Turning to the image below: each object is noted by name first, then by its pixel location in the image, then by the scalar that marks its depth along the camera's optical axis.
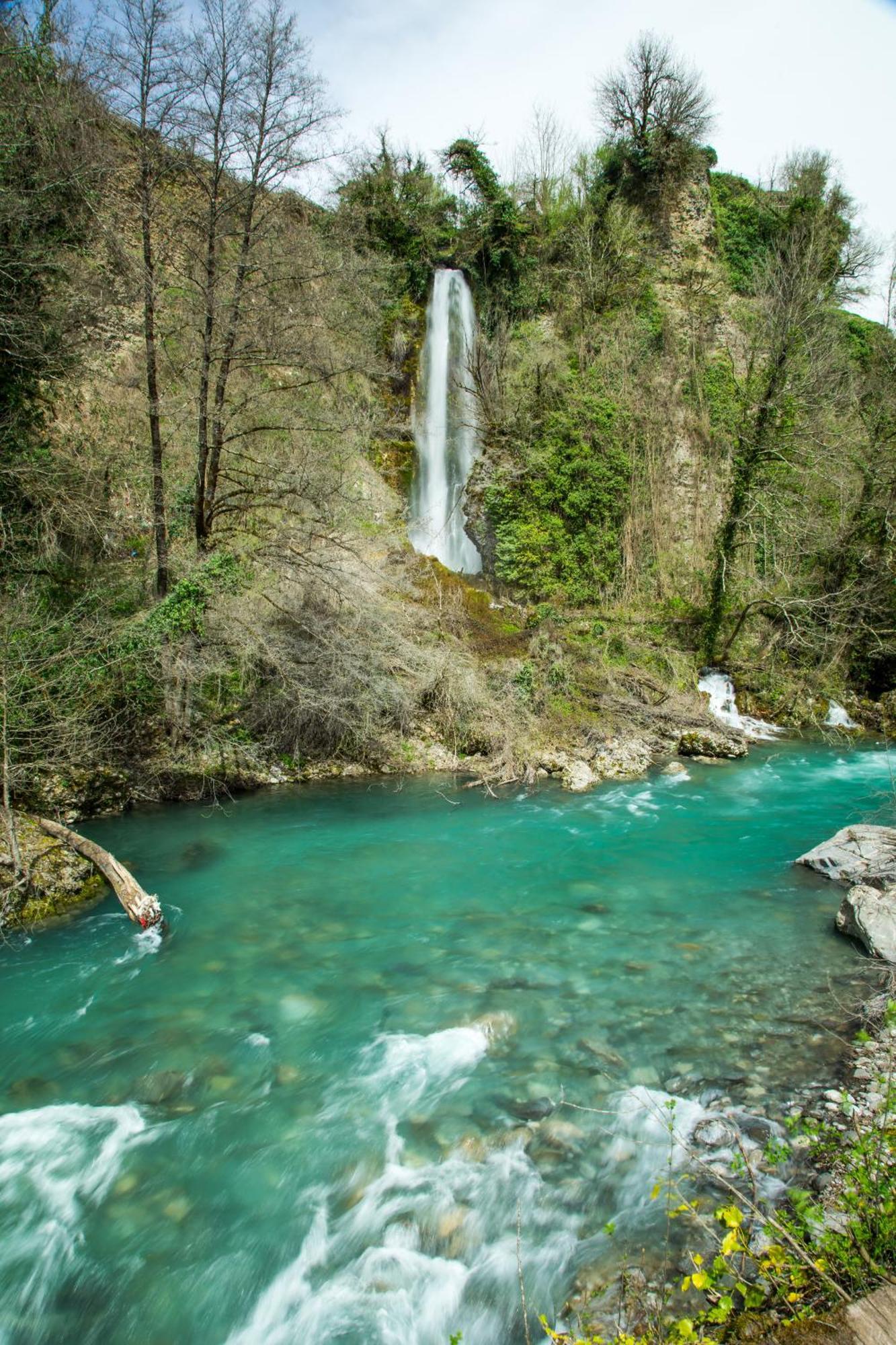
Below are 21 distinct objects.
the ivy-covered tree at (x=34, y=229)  8.70
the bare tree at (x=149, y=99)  8.30
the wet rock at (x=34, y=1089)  4.34
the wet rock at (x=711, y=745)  12.00
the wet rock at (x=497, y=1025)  4.88
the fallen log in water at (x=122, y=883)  6.29
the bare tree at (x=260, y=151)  8.92
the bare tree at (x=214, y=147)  8.72
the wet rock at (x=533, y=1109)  4.11
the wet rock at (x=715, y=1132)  3.76
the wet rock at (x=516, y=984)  5.43
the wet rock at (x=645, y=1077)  4.29
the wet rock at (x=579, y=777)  10.59
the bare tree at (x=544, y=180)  21.97
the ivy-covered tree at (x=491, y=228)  19.34
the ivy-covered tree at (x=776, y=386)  13.28
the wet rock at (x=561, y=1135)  3.90
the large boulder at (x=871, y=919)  5.64
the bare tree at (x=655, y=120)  21.77
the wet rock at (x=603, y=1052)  4.50
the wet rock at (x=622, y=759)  11.23
